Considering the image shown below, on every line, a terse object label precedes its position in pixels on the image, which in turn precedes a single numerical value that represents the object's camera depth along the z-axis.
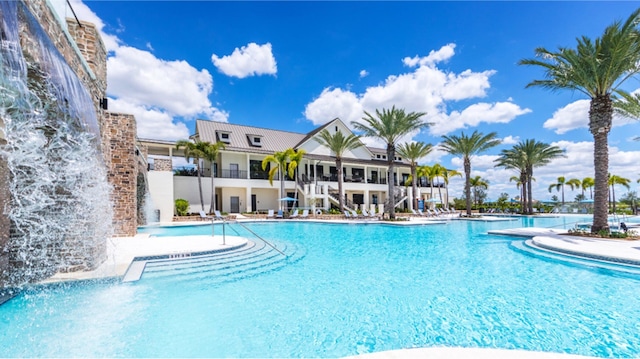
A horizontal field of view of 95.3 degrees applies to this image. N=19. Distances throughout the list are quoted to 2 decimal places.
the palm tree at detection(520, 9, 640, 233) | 11.18
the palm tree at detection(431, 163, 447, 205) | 37.26
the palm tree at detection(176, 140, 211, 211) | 23.03
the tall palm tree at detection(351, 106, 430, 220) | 23.19
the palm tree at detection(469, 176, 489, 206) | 44.83
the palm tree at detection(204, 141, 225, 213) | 23.30
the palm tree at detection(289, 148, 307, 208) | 25.77
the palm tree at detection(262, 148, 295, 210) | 26.20
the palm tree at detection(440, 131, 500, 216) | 27.33
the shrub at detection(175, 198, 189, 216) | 22.62
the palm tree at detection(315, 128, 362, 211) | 27.00
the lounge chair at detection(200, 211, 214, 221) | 22.31
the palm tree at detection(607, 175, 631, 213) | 42.69
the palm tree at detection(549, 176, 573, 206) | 50.38
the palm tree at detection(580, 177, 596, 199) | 47.84
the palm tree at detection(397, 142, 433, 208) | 32.50
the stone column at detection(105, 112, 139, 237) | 11.49
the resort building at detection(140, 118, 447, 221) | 24.53
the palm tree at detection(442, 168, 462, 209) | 40.49
